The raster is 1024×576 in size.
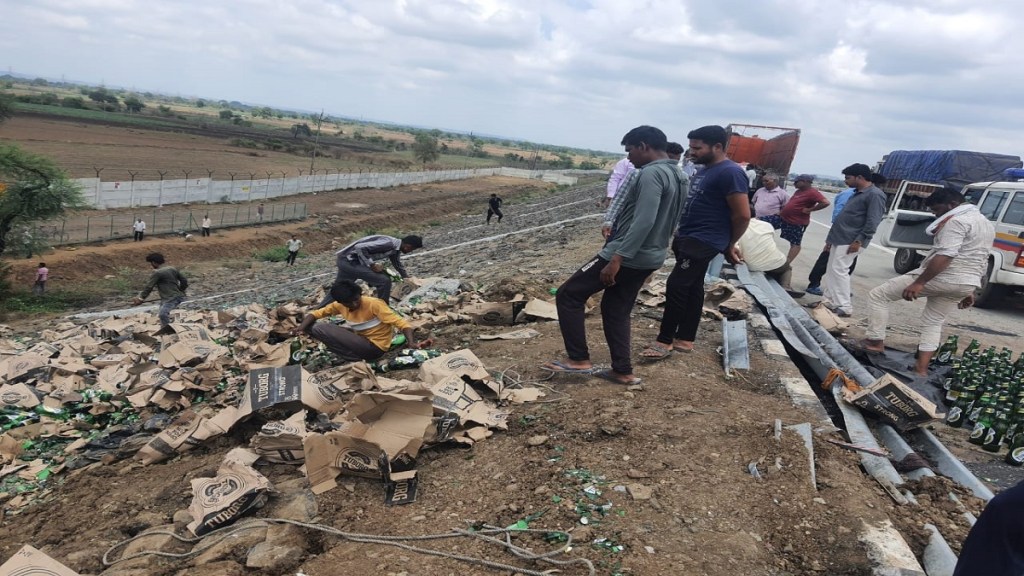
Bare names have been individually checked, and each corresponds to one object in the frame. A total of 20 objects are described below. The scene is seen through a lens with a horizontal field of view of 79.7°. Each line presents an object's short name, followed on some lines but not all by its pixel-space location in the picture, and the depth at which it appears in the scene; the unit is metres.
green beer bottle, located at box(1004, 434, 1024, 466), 3.75
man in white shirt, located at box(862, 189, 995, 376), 4.74
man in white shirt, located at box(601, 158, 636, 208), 8.32
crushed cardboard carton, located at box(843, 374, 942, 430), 3.59
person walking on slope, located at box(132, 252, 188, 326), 8.58
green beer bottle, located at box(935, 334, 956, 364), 5.67
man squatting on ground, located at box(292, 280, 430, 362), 4.94
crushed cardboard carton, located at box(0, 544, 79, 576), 2.37
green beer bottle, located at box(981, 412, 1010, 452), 4.00
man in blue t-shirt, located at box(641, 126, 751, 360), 4.12
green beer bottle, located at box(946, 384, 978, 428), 4.35
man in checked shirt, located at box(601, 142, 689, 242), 3.76
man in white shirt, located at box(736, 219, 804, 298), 7.33
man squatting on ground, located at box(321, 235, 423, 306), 6.36
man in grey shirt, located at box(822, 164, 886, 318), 6.60
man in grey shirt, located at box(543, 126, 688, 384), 3.62
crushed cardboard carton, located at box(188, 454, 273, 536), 2.79
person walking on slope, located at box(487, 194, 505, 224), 22.67
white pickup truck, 8.12
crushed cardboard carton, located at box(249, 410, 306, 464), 3.28
